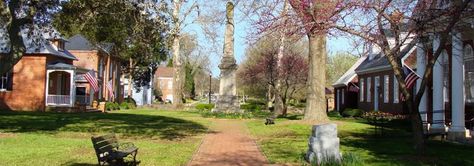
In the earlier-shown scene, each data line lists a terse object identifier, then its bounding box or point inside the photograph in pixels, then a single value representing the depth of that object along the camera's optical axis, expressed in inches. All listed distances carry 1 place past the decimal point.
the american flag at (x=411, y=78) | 1024.2
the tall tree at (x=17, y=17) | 728.3
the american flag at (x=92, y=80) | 1722.4
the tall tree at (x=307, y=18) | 486.3
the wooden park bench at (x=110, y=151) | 403.7
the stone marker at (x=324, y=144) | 462.0
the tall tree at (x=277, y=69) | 1731.1
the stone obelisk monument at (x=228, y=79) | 1454.2
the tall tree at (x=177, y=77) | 2053.9
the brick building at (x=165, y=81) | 4242.1
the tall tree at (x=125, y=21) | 733.3
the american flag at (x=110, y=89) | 2182.5
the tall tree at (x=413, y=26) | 478.0
